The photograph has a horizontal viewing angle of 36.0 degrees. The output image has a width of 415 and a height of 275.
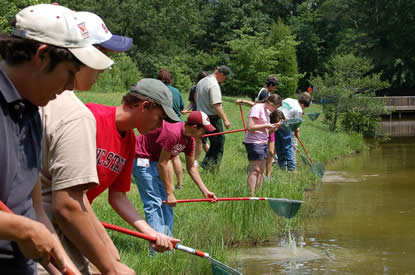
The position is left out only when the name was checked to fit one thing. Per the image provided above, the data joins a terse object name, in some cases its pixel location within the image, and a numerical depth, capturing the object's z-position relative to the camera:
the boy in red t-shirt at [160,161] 5.51
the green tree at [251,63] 34.53
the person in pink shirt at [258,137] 8.54
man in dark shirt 1.99
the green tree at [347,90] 21.66
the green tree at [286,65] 36.69
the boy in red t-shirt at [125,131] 3.19
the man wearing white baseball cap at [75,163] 2.57
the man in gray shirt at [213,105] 9.99
